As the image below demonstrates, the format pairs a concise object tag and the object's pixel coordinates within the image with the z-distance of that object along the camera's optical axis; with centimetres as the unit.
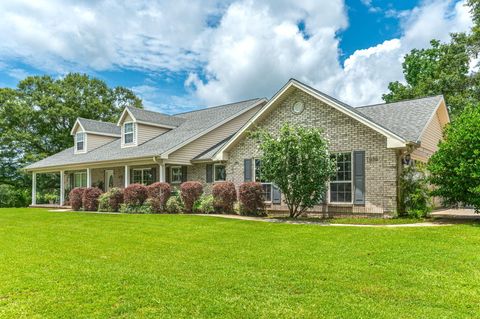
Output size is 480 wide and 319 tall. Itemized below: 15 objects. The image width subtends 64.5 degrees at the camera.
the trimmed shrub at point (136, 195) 1909
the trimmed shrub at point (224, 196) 1712
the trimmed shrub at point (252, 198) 1620
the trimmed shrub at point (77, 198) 2156
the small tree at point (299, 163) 1401
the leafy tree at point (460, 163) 1208
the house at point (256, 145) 1429
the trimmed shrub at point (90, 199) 2097
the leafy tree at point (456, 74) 2569
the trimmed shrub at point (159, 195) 1853
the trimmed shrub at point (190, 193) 1800
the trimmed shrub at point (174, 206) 1816
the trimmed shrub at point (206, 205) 1745
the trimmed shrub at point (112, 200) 2008
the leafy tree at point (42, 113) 3665
